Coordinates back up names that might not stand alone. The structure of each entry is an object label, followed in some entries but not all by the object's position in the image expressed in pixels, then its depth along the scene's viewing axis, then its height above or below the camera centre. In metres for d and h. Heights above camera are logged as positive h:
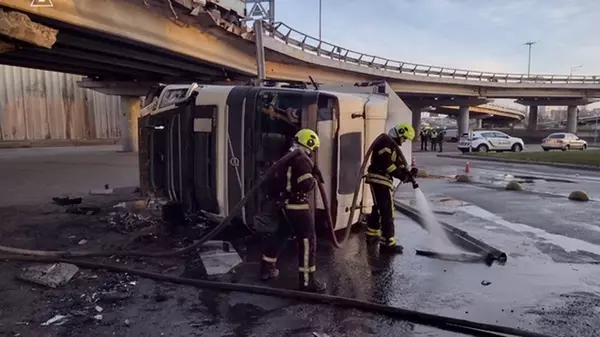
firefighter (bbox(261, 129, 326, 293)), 4.62 -0.68
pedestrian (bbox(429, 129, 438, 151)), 32.48 -0.26
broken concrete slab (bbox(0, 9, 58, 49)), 8.69 +2.04
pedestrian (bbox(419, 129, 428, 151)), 32.78 -0.26
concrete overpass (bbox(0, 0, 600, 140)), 10.52 +2.84
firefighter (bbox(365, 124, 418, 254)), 5.86 -0.51
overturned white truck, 5.61 -0.02
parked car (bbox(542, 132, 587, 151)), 33.25 -0.61
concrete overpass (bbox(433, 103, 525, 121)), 77.88 +3.80
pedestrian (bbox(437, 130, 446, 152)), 32.06 -0.26
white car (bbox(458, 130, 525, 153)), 29.91 -0.51
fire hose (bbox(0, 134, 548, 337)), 3.83 -1.46
